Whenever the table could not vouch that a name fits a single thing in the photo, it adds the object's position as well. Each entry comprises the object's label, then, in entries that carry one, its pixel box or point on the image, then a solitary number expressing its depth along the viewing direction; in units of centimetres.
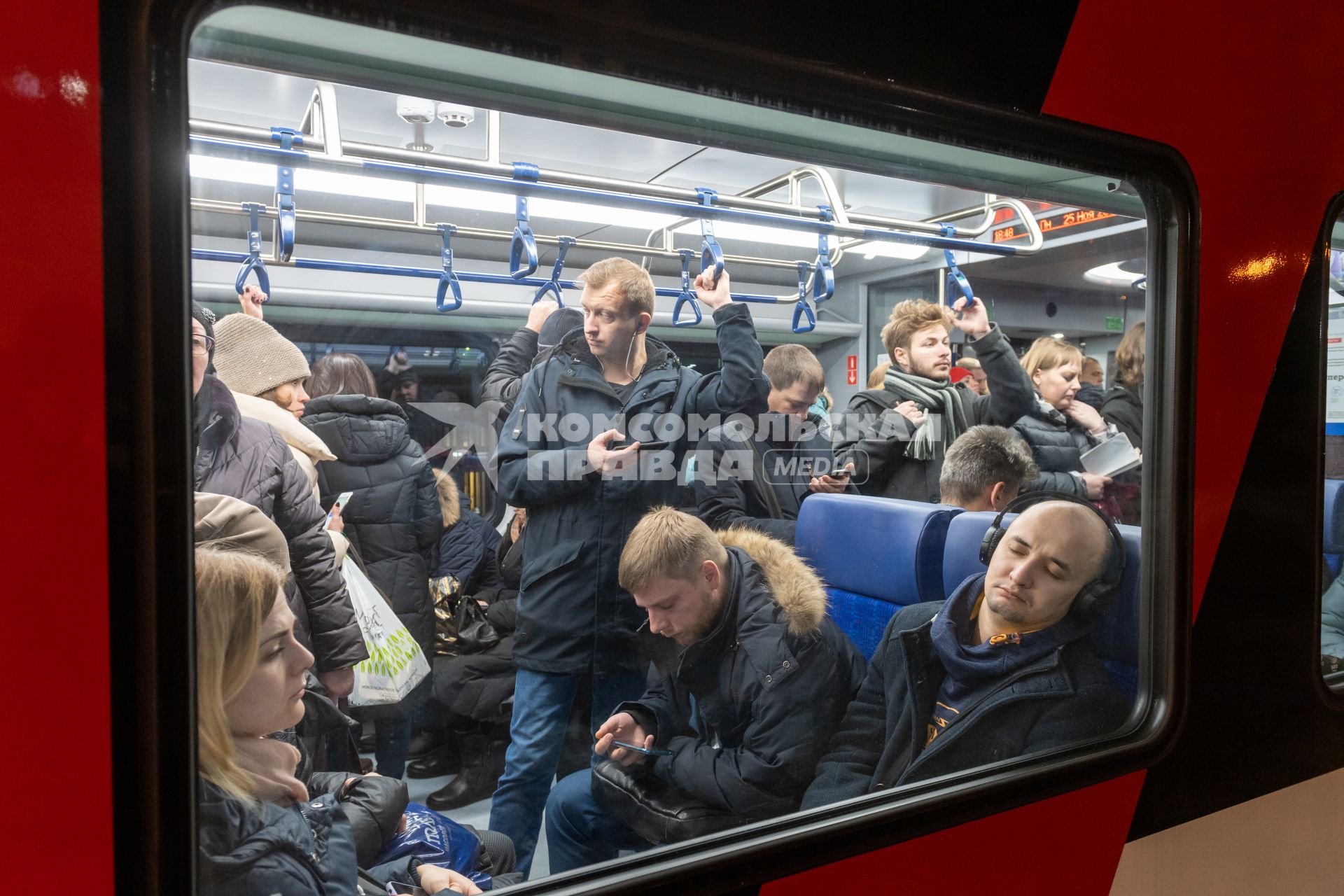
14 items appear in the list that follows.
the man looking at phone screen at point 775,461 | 181
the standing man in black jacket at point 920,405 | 195
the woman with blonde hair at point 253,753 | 95
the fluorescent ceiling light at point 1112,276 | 157
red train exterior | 74
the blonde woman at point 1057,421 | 190
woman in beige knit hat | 136
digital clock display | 165
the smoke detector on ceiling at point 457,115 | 178
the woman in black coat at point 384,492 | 156
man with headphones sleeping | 154
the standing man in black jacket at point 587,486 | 181
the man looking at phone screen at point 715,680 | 162
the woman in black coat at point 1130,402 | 152
